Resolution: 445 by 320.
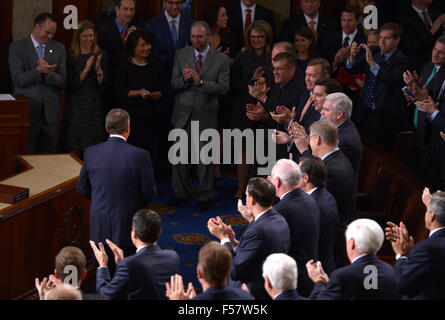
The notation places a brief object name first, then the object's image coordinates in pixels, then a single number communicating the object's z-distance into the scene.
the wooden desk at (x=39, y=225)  9.15
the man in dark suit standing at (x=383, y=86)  14.01
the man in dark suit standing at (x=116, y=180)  9.38
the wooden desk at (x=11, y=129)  12.77
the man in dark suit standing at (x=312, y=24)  15.46
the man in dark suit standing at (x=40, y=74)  13.60
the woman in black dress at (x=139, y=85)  13.77
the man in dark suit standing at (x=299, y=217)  8.12
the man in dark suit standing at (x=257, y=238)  7.60
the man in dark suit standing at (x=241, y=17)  15.74
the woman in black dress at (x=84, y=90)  14.17
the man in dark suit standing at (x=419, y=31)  15.54
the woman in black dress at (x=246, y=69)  14.20
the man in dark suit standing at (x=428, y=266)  7.23
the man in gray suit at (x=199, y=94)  13.82
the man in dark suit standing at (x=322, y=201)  8.58
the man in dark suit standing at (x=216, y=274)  6.45
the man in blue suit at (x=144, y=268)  7.33
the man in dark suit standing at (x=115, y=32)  14.79
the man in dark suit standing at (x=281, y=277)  6.51
